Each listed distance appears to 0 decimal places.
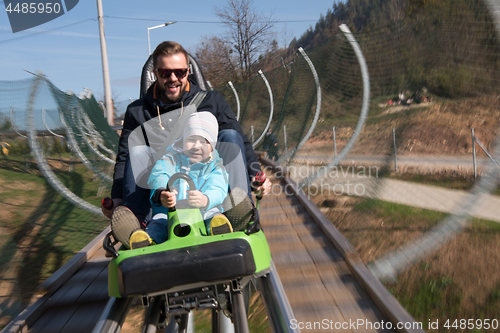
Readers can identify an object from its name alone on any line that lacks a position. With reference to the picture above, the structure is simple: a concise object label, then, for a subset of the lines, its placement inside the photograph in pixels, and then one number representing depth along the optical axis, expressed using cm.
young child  184
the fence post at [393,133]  390
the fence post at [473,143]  445
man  222
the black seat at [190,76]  332
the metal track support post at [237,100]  1123
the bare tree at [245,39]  2078
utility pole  1074
